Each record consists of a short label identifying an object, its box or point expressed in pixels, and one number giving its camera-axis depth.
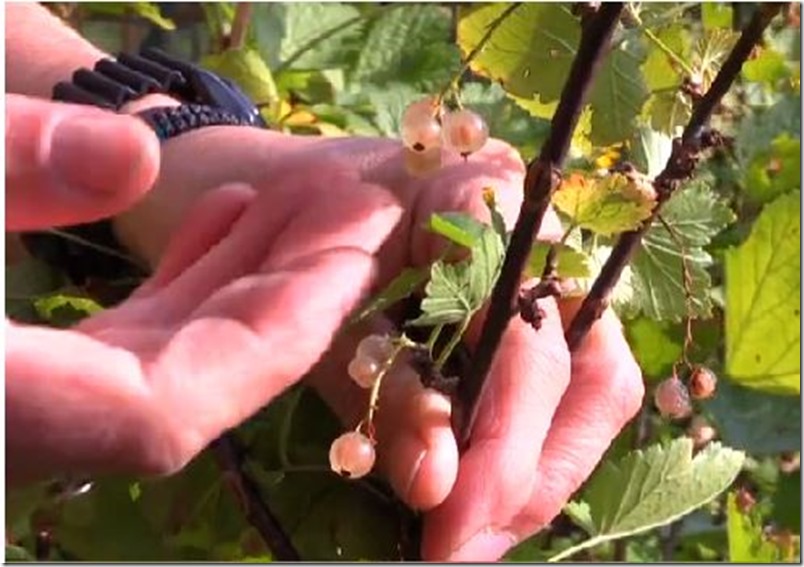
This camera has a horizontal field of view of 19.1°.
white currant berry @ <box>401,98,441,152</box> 0.43
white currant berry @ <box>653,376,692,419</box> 0.47
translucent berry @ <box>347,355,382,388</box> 0.42
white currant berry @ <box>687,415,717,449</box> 0.55
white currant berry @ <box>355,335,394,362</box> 0.42
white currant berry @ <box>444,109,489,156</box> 0.43
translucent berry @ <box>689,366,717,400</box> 0.47
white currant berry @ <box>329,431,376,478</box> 0.42
